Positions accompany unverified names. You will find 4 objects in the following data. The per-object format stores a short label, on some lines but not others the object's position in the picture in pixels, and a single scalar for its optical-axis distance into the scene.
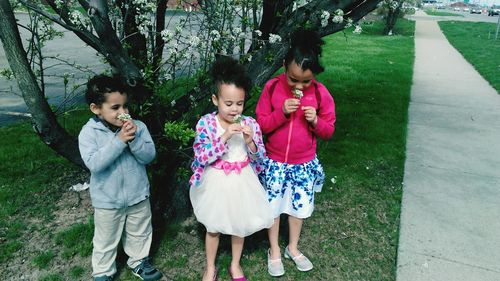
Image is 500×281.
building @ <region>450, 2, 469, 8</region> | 101.04
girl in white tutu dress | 2.47
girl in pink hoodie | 2.57
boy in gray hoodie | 2.31
